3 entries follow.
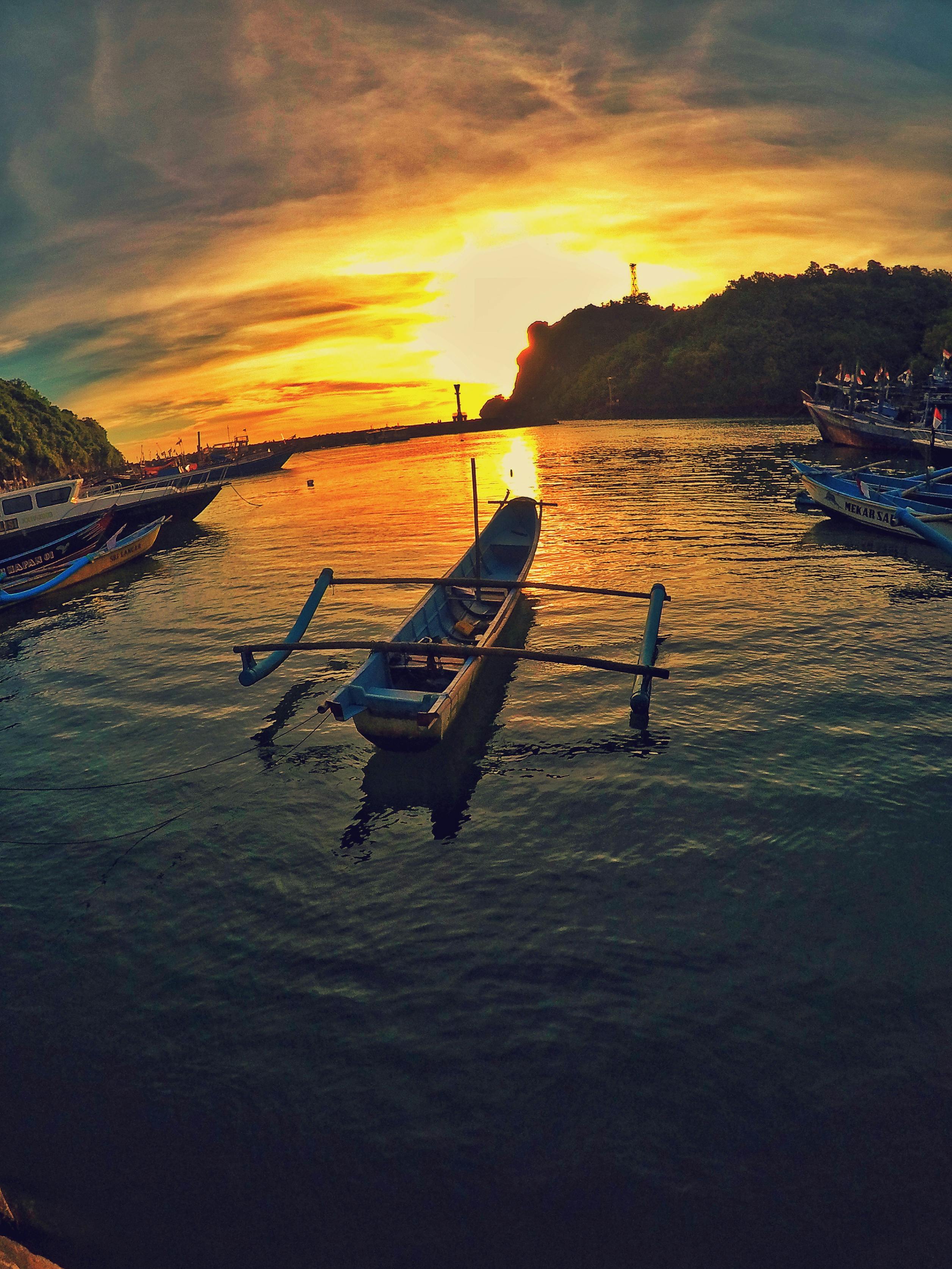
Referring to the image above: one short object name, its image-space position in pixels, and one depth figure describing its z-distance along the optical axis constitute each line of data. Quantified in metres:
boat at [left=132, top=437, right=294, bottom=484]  92.50
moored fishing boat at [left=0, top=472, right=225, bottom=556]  31.83
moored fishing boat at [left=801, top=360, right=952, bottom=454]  46.66
